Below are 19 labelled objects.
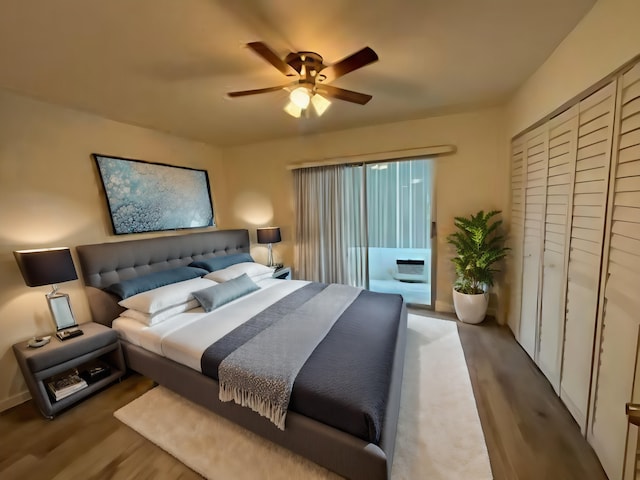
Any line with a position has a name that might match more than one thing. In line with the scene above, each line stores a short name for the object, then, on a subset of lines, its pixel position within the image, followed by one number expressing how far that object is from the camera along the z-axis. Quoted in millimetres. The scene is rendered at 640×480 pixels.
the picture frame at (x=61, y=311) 2150
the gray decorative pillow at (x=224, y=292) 2486
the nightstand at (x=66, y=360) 1852
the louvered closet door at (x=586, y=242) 1420
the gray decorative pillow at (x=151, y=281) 2426
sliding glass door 3395
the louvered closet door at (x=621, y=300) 1190
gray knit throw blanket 1466
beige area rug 1425
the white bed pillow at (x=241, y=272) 2987
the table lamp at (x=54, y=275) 1937
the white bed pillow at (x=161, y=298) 2225
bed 1280
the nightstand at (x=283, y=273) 3754
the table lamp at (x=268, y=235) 3820
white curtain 3656
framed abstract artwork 2738
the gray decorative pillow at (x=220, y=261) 3244
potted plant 2811
